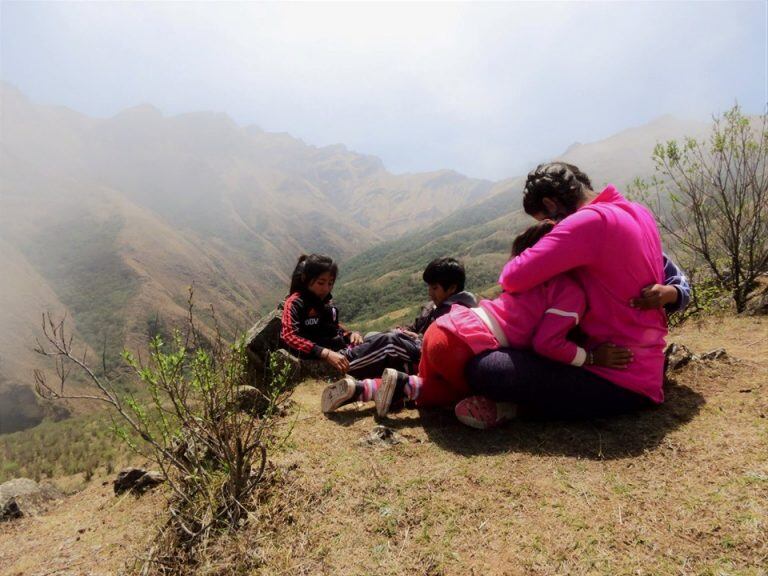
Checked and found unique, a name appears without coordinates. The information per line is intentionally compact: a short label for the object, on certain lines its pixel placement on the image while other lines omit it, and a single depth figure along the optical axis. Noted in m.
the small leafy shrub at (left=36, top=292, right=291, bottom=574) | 2.29
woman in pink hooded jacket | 2.53
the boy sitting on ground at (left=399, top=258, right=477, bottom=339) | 4.32
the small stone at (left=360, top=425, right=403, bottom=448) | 3.06
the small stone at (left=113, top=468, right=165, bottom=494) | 3.39
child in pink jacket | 2.64
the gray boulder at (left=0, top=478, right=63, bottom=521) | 4.41
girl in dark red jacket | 4.29
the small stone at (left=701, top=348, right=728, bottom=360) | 3.56
